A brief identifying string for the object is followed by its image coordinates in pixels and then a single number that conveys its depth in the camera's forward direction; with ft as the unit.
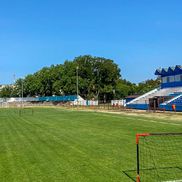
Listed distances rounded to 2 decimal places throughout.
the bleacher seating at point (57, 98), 230.99
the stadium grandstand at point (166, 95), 116.48
